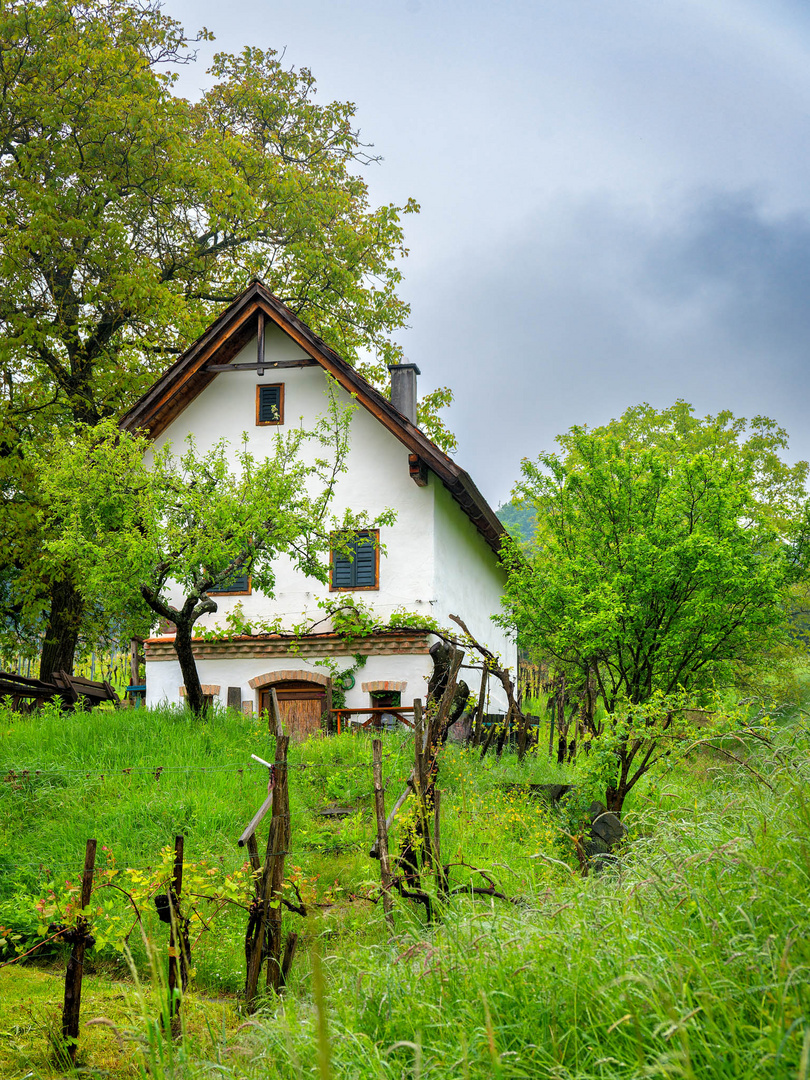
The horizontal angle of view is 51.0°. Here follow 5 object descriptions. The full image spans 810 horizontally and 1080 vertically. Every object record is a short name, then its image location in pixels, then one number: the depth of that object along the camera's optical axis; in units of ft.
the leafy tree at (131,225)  59.47
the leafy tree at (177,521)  43.01
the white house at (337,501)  52.34
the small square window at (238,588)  55.72
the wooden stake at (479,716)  47.56
